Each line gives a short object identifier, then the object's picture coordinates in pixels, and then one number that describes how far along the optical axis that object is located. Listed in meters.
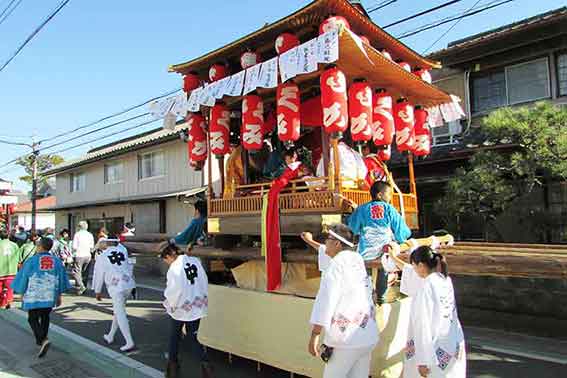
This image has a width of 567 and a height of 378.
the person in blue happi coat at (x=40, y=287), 7.04
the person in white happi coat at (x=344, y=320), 3.65
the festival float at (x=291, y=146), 5.41
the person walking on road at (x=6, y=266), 10.88
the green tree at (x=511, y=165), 8.27
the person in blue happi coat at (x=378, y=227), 4.96
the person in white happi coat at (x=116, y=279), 7.05
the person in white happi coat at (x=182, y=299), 5.57
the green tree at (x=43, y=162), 47.82
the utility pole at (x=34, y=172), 24.84
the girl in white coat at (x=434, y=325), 3.57
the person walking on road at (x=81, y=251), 13.61
